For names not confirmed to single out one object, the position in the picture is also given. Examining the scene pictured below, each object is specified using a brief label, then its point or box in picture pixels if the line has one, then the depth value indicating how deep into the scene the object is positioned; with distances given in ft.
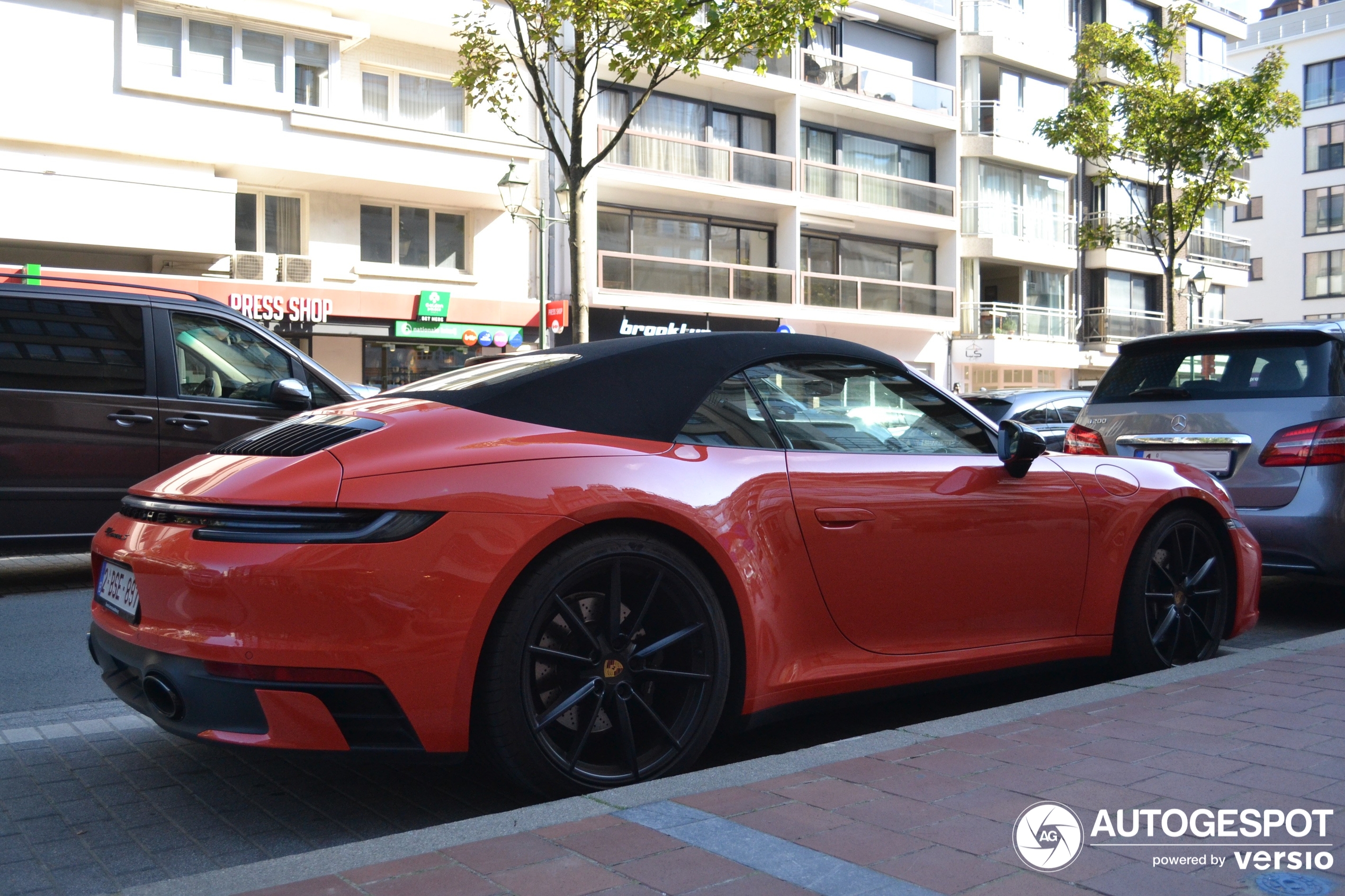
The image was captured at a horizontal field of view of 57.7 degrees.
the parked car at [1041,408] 42.11
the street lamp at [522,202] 59.00
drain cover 8.16
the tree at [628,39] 50.06
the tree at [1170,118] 81.00
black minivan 23.56
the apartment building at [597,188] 70.49
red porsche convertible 9.82
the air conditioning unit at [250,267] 75.92
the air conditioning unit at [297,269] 77.15
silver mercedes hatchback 20.31
